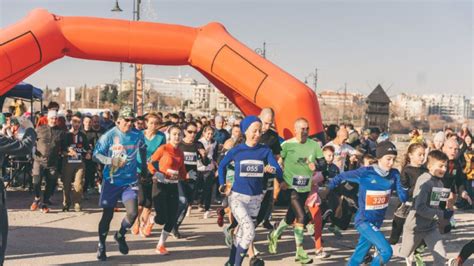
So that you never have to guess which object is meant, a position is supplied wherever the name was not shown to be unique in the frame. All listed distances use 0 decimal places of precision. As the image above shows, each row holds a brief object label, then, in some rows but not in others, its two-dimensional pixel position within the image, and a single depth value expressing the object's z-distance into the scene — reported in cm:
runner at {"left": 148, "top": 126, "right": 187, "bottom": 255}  698
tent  1350
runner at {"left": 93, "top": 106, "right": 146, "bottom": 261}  647
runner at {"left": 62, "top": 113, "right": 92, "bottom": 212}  962
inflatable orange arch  938
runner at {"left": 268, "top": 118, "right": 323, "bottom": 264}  670
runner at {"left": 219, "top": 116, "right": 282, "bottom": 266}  588
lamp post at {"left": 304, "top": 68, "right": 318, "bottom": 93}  4861
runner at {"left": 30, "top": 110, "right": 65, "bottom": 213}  946
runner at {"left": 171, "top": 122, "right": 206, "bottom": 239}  761
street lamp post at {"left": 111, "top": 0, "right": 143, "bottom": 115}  2094
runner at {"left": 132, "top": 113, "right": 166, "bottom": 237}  789
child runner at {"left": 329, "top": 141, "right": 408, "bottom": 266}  568
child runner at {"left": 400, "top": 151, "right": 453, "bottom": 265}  575
